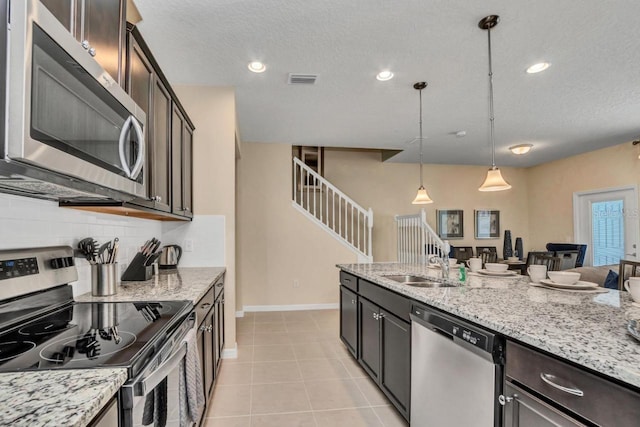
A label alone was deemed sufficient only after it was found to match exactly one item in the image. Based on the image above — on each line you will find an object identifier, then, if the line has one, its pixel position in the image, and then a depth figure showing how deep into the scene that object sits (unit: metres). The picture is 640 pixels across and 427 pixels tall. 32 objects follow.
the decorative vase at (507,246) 4.99
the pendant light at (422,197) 4.27
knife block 2.32
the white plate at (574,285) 1.83
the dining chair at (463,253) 5.24
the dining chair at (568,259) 4.61
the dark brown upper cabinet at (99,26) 1.02
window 5.60
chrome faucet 2.33
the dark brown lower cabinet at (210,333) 2.00
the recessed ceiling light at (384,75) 3.04
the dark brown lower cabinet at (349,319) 2.98
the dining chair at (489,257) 3.62
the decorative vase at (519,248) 5.56
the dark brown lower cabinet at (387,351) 1.98
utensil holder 1.80
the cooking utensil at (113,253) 1.85
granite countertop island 0.90
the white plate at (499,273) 2.43
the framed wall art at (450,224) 7.32
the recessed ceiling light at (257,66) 2.87
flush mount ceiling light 5.39
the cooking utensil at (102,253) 1.82
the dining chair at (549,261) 2.74
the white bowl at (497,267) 2.47
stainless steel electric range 0.94
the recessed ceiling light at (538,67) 2.90
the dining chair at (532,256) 2.90
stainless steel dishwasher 1.26
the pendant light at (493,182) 2.94
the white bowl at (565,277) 1.86
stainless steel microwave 0.75
